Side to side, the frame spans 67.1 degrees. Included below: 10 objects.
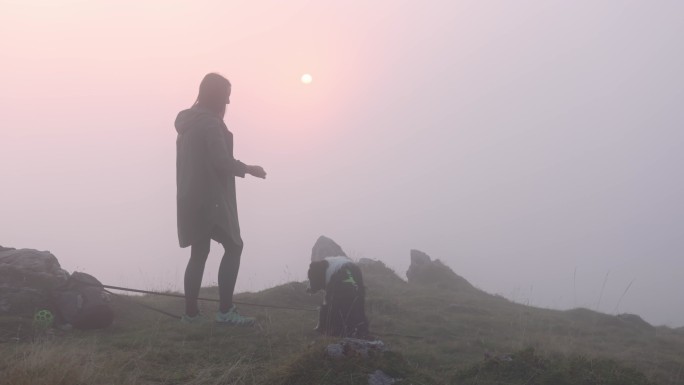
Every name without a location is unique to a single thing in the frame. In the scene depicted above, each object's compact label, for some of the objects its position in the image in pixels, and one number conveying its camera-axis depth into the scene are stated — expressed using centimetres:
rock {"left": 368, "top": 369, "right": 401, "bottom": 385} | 312
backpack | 546
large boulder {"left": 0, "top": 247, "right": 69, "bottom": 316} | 567
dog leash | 588
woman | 544
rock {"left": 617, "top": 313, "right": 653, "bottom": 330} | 1039
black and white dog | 579
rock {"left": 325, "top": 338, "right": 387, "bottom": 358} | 339
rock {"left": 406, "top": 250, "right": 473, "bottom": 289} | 1439
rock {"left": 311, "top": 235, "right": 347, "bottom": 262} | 1460
